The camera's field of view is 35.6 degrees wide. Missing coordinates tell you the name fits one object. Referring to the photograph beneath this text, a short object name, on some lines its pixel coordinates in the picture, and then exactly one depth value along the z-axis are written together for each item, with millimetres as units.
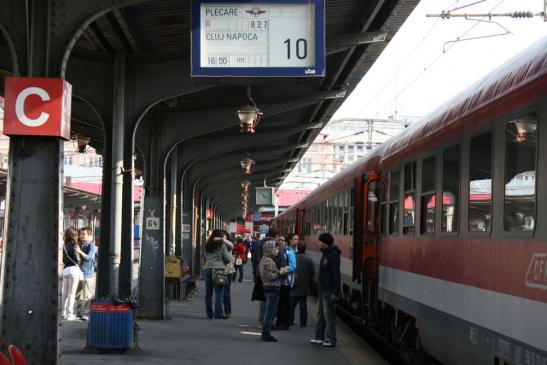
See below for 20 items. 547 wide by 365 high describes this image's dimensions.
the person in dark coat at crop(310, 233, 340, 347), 11703
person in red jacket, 26880
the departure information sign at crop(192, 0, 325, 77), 10000
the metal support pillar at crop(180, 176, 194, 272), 24000
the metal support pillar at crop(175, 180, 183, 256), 21984
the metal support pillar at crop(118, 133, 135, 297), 13594
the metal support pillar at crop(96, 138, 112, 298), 13453
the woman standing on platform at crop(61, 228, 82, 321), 14711
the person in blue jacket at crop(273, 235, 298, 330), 13062
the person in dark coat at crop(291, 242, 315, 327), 14133
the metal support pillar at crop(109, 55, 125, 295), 12414
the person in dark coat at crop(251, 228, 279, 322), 13625
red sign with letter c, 7902
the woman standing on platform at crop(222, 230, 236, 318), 15637
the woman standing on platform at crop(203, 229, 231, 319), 15555
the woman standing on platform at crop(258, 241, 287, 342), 12516
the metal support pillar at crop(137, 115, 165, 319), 15133
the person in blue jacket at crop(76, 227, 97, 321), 15070
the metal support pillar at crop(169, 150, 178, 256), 19359
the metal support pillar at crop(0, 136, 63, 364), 8023
